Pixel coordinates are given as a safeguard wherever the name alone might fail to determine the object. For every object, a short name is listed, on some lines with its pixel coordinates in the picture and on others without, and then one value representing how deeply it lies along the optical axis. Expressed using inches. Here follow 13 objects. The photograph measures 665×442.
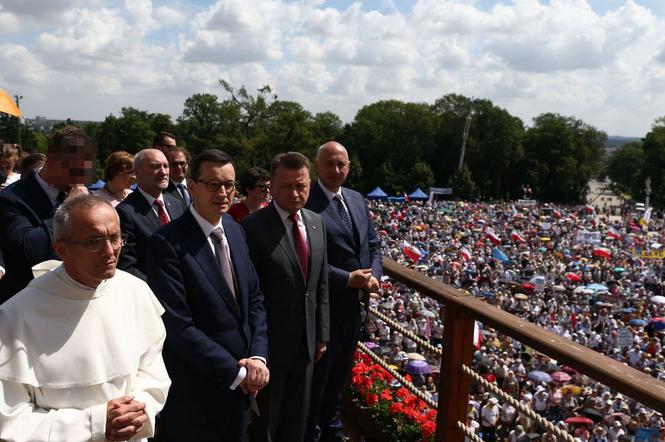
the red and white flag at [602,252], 1213.1
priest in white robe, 72.6
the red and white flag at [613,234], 1496.1
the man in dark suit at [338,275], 141.5
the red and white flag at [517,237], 1409.0
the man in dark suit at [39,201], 108.5
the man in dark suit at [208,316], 103.7
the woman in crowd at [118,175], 160.4
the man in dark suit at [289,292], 125.2
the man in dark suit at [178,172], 178.0
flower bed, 144.6
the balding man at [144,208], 124.5
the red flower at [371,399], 160.1
